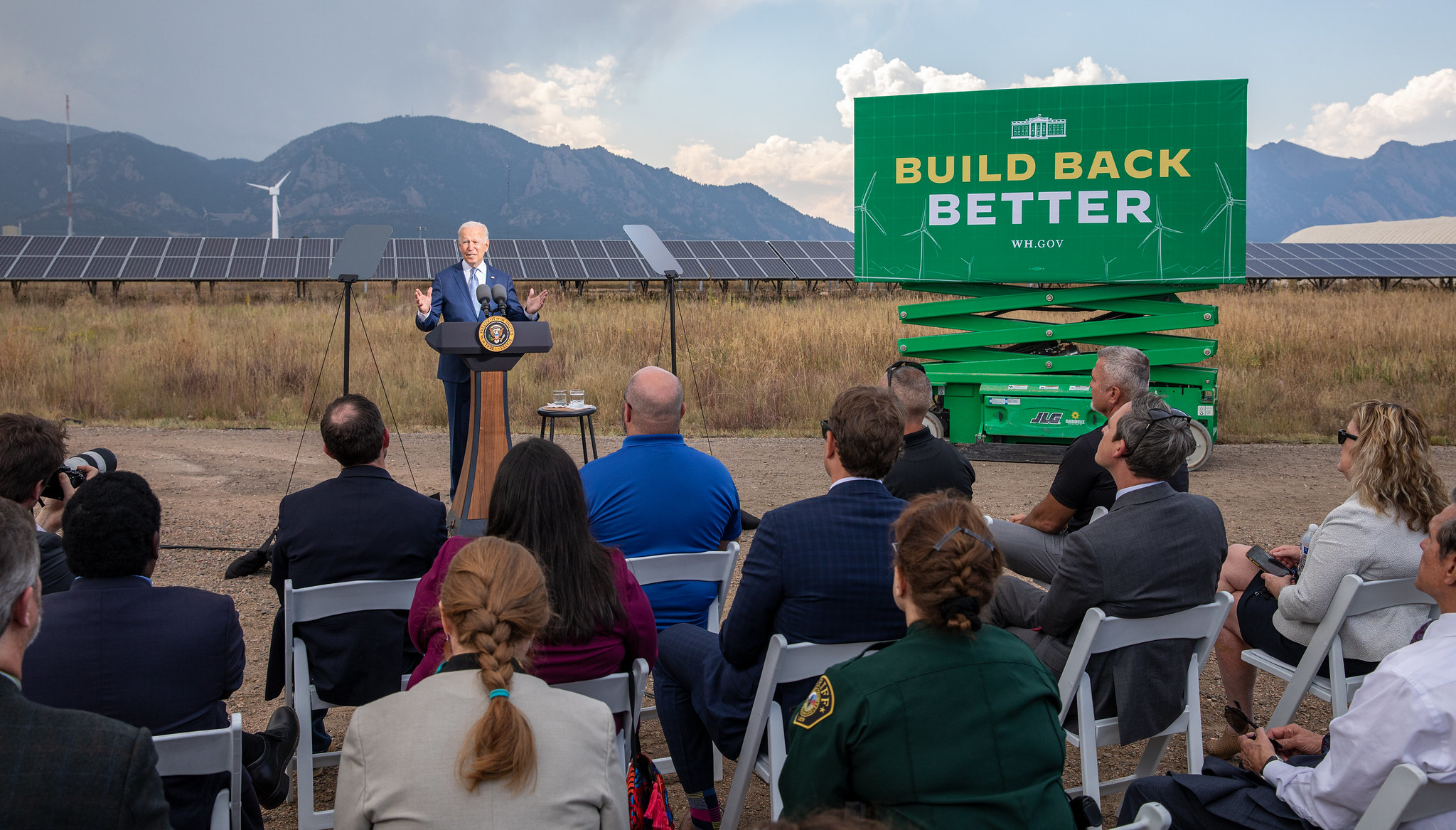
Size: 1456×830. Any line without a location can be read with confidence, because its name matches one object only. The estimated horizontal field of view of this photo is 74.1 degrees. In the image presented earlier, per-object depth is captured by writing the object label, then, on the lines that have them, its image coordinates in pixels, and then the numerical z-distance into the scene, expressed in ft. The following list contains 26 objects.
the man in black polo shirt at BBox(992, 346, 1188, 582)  12.10
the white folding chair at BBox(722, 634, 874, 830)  7.54
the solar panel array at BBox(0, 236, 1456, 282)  71.15
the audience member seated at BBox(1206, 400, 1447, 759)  9.33
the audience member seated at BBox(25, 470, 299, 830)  6.59
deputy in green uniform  5.36
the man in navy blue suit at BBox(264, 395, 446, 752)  9.18
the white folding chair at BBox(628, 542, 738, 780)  9.59
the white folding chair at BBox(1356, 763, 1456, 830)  5.71
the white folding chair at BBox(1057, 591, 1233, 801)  8.27
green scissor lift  27.17
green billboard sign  26.91
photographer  9.66
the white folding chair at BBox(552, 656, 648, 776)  7.63
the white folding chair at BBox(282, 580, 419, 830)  8.44
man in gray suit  8.52
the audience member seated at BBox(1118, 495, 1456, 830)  5.90
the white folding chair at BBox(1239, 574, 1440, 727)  9.05
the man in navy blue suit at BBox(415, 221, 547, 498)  18.25
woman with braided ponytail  5.12
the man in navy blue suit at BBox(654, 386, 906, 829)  7.79
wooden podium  17.01
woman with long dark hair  7.58
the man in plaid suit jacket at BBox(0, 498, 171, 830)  4.61
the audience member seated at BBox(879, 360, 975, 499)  11.96
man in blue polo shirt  10.20
